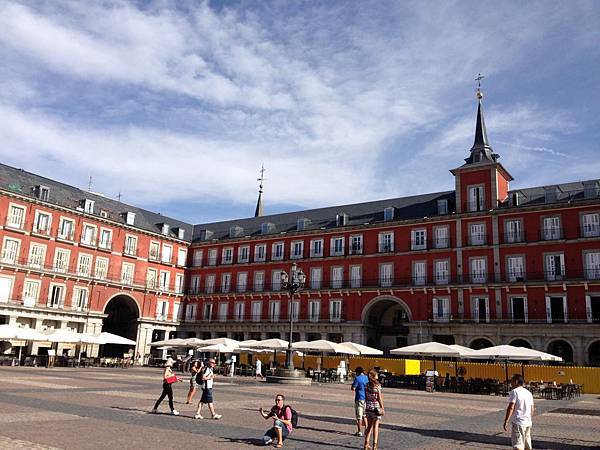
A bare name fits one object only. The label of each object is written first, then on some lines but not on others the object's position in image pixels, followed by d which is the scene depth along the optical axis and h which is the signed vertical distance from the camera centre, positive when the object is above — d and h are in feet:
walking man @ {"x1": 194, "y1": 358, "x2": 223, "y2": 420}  42.06 -2.86
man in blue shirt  38.58 -2.18
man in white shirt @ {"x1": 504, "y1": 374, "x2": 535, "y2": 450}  27.61 -2.28
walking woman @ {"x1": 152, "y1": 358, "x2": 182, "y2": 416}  42.63 -2.39
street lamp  89.68 +12.08
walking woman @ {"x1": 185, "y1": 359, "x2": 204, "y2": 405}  47.96 -1.58
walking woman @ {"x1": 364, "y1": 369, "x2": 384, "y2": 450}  31.55 -2.59
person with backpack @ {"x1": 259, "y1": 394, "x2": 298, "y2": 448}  31.89 -3.79
